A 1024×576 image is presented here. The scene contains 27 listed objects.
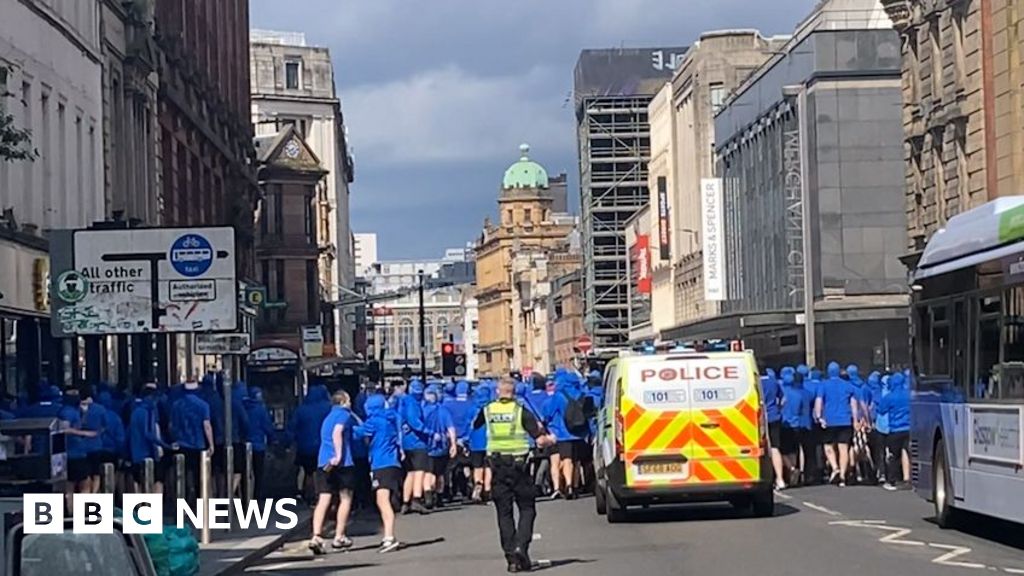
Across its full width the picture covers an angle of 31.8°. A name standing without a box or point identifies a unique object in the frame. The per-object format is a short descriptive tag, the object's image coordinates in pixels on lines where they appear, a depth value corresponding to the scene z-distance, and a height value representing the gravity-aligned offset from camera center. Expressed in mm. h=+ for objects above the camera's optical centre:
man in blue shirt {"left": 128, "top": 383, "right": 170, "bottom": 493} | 21641 -922
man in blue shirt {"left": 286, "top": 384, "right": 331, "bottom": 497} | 23734 -875
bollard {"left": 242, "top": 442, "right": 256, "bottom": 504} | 23016 -1592
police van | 20234 -908
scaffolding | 116562 +10433
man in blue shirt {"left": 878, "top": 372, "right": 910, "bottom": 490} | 26125 -1087
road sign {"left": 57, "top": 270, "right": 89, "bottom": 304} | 25438 +1078
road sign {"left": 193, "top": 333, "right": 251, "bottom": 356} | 21938 +188
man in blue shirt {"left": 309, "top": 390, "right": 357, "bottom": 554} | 18672 -1172
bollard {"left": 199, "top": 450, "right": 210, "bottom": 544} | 19734 -1489
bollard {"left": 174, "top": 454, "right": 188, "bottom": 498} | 20609 -1322
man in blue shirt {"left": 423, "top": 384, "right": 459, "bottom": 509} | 25219 -1222
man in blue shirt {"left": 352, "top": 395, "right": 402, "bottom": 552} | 19328 -1101
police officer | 16391 -1072
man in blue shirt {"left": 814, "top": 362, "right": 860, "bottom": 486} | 26594 -1064
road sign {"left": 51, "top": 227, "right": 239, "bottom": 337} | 23984 +1085
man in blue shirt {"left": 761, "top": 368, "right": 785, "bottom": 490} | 26062 -980
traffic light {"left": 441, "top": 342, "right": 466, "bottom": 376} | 53072 -196
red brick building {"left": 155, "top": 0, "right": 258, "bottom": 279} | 46156 +7314
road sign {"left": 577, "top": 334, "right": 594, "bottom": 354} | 79450 +189
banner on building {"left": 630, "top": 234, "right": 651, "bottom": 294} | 101438 +4965
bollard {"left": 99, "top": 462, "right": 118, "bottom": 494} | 18459 -1210
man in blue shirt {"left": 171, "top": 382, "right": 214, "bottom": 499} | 22797 -839
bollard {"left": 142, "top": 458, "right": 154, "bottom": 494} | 19641 -1252
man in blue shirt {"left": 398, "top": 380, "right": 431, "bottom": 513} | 24297 -1199
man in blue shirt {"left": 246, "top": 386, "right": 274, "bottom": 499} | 25391 -1053
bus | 16578 -243
